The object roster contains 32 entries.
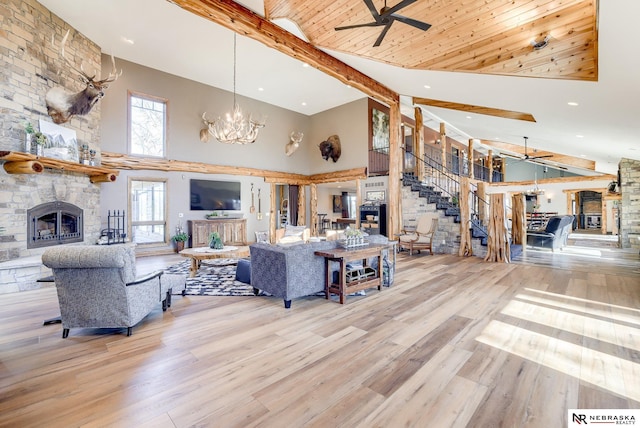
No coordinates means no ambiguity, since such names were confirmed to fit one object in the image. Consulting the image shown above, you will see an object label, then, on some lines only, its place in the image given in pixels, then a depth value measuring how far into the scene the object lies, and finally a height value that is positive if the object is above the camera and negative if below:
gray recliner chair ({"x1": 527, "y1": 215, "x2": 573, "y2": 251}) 7.70 -0.64
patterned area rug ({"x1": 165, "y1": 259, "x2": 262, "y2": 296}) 4.29 -1.15
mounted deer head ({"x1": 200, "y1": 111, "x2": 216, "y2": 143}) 8.91 +2.52
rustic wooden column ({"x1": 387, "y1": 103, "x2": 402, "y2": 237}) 8.31 +1.33
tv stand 8.39 -0.48
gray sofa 3.60 -0.75
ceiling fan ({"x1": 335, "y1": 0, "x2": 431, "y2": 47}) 3.40 +2.45
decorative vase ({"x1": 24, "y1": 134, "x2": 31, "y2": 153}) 4.68 +1.19
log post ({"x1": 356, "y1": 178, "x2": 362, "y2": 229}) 9.92 +0.47
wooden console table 3.74 -0.76
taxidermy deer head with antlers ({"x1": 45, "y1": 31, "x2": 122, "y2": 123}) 5.20 +2.21
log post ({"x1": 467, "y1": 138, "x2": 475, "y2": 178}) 12.69 +2.41
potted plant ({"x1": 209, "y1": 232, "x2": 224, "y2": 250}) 5.29 -0.54
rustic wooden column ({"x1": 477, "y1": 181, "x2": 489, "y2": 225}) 7.95 +0.19
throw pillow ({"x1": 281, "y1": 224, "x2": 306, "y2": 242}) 6.98 -0.44
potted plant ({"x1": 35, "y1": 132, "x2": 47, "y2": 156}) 4.83 +1.25
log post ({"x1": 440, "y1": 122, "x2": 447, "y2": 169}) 11.04 +2.81
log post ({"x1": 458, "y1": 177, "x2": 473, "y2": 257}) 7.33 -0.19
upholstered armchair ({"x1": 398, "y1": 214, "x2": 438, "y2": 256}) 7.50 -0.63
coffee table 4.84 -0.69
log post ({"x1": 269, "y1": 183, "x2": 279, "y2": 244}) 10.73 +0.22
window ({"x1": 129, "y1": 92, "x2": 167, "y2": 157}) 7.70 +2.52
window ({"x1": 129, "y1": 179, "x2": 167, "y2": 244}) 7.73 +0.12
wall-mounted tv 8.79 +0.62
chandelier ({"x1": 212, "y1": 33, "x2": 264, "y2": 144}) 6.41 +1.91
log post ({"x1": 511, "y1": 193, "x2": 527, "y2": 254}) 7.14 -0.22
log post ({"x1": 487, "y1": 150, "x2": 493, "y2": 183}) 15.21 +2.54
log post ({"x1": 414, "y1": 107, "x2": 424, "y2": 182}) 9.27 +2.31
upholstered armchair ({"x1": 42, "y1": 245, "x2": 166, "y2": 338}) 2.57 -0.68
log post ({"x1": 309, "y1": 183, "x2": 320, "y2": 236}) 11.93 +0.40
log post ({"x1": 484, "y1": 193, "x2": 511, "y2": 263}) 6.50 -0.49
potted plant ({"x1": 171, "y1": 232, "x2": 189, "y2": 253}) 8.10 -0.74
